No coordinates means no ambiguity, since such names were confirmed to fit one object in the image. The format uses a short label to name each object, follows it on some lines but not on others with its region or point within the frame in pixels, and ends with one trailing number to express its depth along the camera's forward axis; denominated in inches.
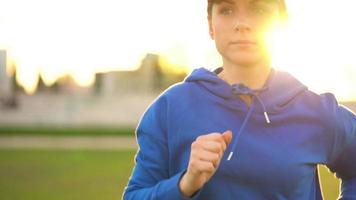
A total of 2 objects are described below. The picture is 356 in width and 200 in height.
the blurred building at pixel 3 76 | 2271.2
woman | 96.9
